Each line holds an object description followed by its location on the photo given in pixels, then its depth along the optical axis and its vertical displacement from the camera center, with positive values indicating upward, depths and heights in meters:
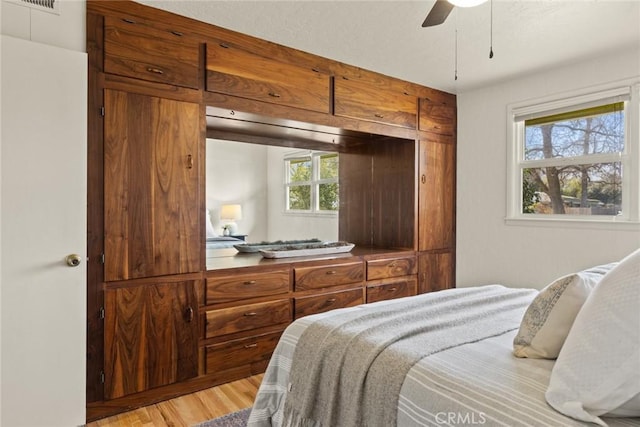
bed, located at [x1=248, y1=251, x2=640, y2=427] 1.10 -0.51
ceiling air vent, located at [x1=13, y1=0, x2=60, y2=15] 2.07 +1.11
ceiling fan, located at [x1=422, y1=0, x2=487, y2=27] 1.68 +0.96
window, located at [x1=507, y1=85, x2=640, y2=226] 3.07 +0.48
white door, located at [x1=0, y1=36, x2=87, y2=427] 1.94 -0.09
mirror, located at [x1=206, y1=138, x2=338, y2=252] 3.00 +0.18
